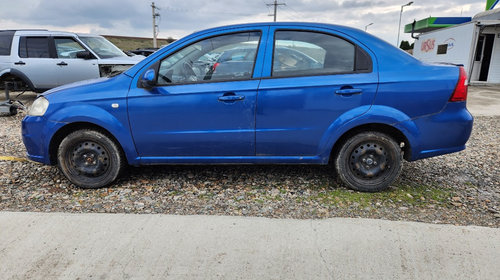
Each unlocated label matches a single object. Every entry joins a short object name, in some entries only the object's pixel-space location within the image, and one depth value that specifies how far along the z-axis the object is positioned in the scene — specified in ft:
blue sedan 10.92
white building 47.34
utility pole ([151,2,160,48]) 135.48
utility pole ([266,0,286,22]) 151.84
